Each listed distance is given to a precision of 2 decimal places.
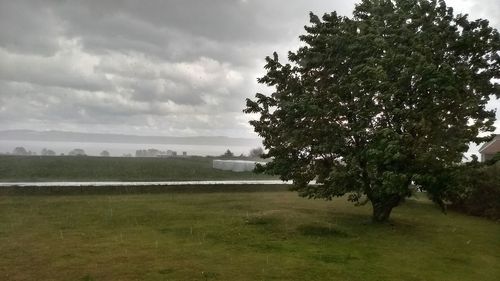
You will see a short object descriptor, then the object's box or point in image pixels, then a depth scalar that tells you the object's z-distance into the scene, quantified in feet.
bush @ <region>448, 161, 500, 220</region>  101.91
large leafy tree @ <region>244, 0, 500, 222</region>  70.79
